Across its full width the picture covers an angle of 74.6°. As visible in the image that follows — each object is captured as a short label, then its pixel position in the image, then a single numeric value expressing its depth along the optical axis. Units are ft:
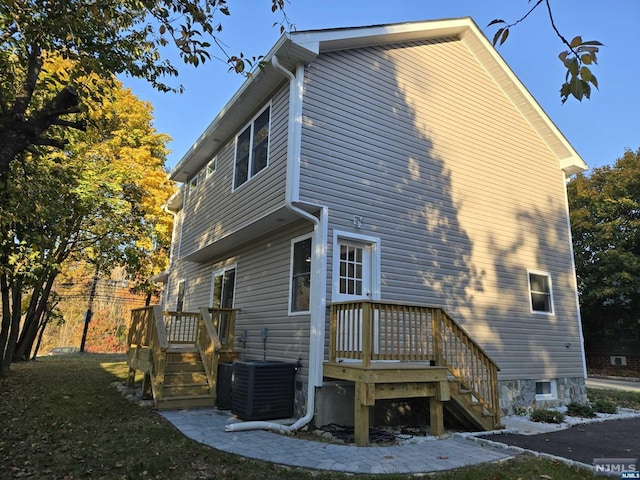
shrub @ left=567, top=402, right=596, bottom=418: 27.12
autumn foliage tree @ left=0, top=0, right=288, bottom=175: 15.02
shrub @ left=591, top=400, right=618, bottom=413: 28.73
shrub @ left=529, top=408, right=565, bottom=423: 24.54
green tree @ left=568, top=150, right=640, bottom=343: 63.72
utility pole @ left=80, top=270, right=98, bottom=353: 73.26
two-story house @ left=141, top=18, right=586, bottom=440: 22.31
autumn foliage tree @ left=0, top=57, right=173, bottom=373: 31.27
